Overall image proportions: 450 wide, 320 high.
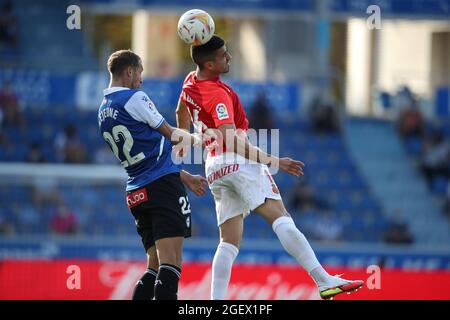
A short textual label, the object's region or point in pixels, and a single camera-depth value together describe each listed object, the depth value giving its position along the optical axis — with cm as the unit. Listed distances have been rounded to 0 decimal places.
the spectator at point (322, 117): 2145
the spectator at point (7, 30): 2159
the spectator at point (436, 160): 2109
